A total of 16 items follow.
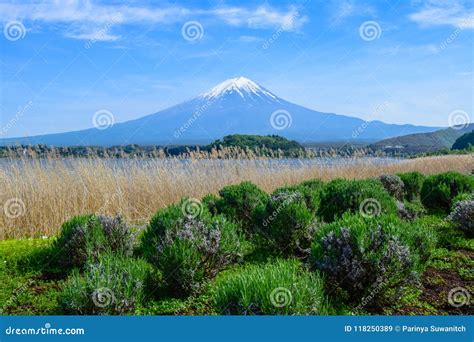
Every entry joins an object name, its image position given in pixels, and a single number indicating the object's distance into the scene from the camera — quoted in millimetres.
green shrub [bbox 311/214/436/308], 4285
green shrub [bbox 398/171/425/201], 10852
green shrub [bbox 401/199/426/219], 7998
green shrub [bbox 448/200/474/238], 7055
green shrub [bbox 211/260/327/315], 3125
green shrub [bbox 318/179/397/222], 6763
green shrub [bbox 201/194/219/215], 7027
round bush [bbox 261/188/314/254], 5828
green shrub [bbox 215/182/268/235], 6805
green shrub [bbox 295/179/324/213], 6824
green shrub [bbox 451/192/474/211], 7535
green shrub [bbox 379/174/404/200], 10177
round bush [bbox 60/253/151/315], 3668
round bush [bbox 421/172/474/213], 9484
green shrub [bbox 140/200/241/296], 4512
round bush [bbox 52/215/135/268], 5336
